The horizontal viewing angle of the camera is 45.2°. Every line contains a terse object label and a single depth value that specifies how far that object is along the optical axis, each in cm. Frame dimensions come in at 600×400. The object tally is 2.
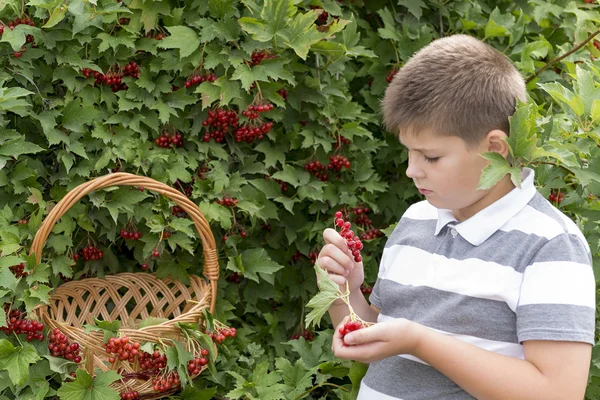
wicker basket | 214
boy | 147
